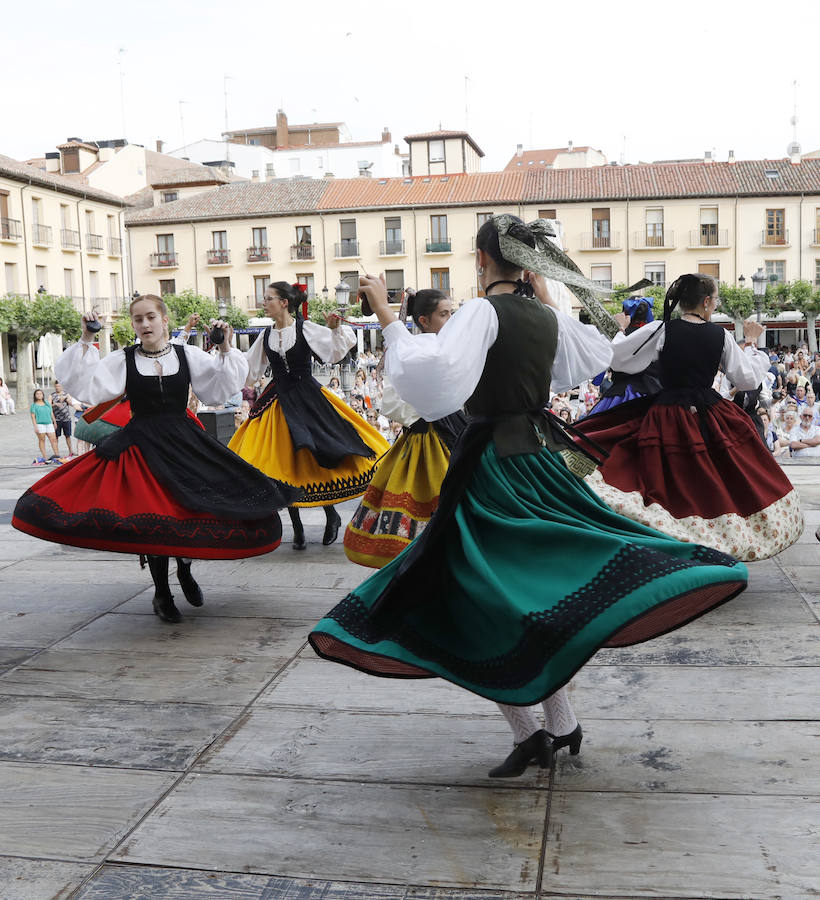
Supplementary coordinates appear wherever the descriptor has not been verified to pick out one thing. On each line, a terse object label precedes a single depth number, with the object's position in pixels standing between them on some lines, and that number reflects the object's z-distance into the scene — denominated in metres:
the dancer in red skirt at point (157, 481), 4.32
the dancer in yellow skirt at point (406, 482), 4.79
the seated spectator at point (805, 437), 11.69
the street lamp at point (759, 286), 22.44
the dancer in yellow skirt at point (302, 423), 5.94
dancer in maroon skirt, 4.71
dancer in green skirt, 2.39
